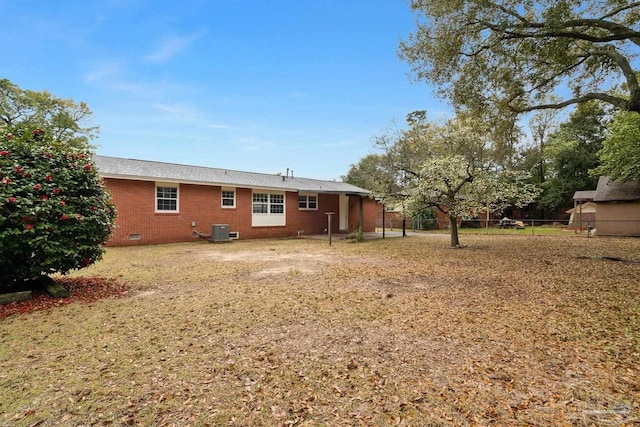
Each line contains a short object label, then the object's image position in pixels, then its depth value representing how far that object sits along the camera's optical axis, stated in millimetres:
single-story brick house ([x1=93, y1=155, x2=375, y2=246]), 12633
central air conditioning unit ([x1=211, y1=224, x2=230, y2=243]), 14477
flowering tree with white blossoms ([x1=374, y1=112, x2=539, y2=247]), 11578
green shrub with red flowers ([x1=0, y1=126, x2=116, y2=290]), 4586
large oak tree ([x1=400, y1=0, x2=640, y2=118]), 6966
